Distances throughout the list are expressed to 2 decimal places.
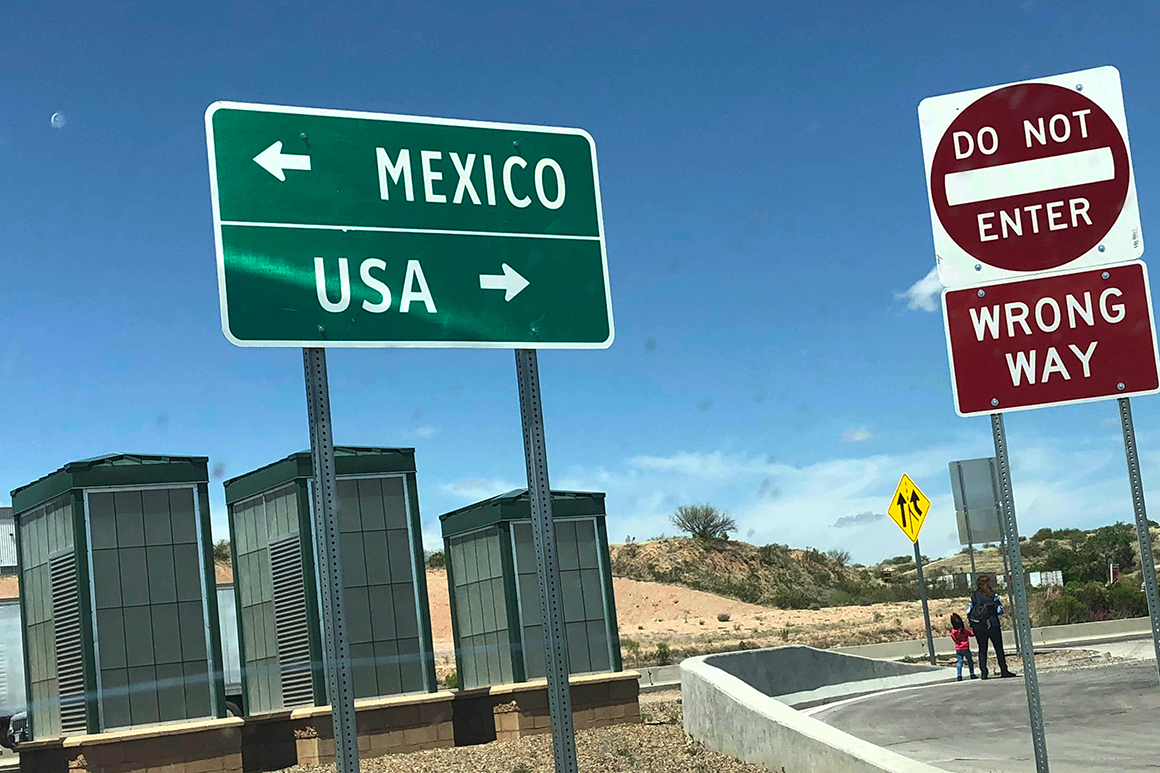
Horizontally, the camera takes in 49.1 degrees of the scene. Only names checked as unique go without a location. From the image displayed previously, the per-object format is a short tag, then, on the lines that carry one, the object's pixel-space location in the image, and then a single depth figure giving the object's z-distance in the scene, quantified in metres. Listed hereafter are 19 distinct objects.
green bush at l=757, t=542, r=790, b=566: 97.75
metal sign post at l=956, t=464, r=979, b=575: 22.27
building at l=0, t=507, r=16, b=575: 28.33
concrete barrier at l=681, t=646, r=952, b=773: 9.54
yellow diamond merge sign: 26.00
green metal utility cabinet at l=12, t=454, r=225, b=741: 15.58
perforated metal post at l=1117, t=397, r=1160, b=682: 6.06
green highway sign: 5.37
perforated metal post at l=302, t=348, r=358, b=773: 5.04
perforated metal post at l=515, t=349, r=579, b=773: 5.67
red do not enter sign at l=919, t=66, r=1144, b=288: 6.28
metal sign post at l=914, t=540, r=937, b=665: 25.55
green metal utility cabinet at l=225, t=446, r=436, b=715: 16.84
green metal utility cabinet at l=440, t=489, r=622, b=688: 18.80
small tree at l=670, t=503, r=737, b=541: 97.69
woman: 20.50
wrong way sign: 6.14
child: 20.86
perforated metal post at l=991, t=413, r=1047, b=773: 6.12
